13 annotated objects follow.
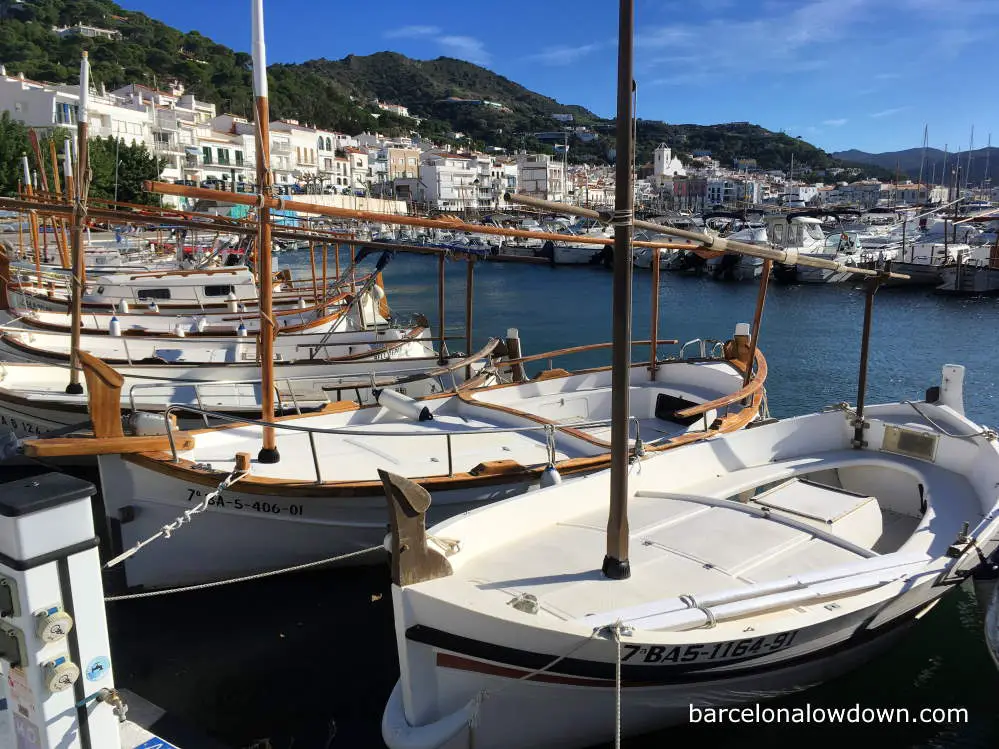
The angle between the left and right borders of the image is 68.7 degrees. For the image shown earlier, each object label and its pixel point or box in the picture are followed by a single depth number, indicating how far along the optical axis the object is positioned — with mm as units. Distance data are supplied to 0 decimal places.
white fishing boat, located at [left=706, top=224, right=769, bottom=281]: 54062
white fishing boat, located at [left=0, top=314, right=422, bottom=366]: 14906
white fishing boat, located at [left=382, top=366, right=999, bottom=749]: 4887
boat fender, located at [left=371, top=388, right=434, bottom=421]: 10344
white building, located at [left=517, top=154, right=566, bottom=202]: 124688
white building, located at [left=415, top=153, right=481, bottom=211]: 106375
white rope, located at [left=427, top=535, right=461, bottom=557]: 5737
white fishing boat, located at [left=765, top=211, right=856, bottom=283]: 51938
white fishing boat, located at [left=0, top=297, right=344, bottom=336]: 17531
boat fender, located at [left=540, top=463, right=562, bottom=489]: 7855
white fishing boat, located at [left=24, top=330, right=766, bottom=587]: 7887
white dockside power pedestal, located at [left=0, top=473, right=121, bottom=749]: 3445
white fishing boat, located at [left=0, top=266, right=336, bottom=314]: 22203
